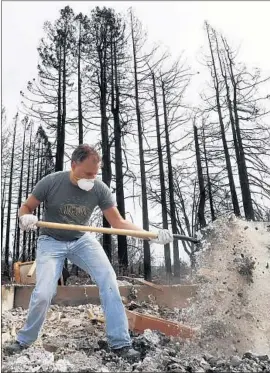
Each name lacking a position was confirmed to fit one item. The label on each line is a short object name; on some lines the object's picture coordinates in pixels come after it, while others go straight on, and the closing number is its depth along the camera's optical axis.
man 3.18
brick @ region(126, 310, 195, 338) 3.79
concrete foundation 5.59
